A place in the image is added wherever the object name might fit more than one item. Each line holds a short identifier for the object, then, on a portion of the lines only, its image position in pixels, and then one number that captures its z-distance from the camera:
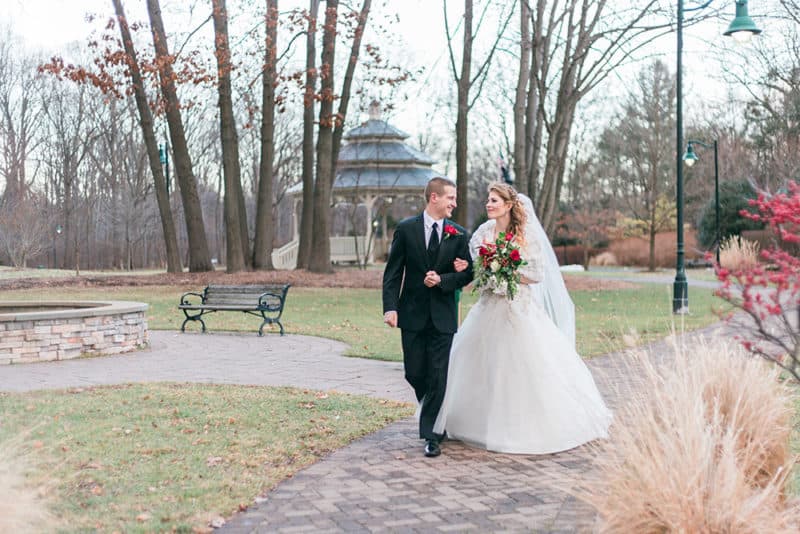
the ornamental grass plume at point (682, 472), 3.69
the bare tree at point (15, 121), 40.81
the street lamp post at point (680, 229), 18.54
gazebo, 38.72
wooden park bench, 14.79
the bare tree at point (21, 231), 32.38
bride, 6.30
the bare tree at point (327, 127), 25.27
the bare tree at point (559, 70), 21.78
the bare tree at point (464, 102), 24.48
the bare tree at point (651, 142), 44.72
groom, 6.40
